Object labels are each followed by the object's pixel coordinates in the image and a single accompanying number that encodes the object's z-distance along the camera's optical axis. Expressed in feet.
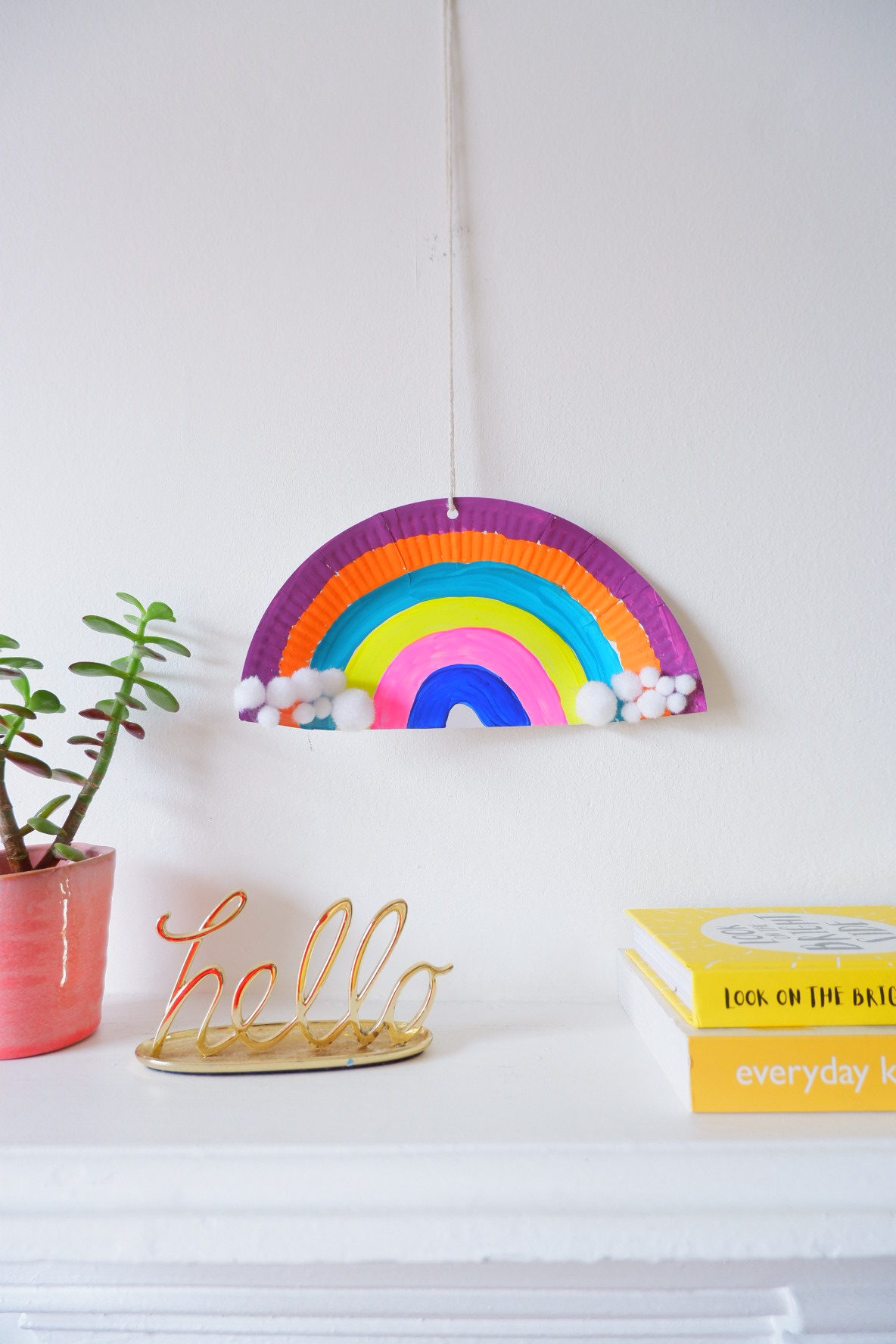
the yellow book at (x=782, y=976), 1.91
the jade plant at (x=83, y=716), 2.37
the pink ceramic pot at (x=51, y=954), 2.24
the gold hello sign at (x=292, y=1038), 2.19
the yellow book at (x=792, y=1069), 1.87
